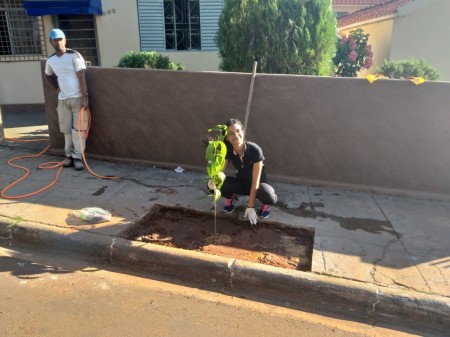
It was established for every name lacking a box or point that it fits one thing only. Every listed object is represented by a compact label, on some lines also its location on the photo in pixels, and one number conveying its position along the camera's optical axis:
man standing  5.49
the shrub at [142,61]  7.32
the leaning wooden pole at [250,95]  5.17
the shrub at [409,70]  6.27
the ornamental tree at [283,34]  5.89
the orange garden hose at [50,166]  5.09
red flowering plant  8.98
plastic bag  4.21
